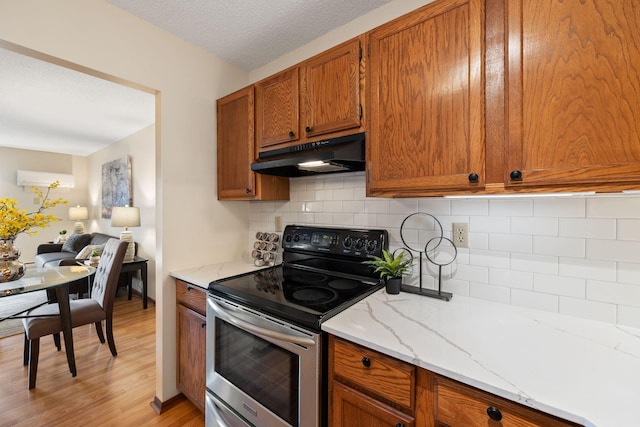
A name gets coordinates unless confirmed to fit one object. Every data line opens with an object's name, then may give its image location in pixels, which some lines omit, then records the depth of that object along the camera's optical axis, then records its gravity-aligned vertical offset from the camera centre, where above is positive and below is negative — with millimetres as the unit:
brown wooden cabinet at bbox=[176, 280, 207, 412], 1643 -807
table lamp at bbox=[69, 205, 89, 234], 5375 -22
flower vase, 1932 -338
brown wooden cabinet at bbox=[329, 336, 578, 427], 709 -562
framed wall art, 4176 +481
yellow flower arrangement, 1872 -40
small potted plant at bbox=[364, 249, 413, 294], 1355 -295
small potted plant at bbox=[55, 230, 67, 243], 4980 -422
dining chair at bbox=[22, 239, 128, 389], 1992 -786
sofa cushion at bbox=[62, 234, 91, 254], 4457 -475
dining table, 1865 -491
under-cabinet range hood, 1316 +281
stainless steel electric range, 1077 -517
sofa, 3867 -567
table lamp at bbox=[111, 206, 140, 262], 3596 -84
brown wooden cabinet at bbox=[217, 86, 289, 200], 1844 +403
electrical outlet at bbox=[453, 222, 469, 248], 1325 -115
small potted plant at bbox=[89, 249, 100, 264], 3485 -560
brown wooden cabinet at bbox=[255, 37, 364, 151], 1354 +626
